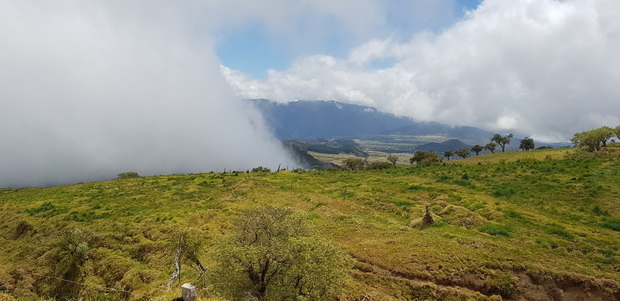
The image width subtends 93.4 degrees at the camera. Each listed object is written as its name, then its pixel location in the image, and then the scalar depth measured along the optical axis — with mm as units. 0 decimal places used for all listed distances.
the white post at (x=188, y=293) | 11211
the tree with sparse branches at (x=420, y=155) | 117575
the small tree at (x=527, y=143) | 123938
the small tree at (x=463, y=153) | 146525
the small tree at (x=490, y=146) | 148925
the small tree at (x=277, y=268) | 12594
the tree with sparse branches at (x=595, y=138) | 60219
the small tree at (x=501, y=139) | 137725
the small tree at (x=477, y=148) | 154925
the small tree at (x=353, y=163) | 121375
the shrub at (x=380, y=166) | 81250
